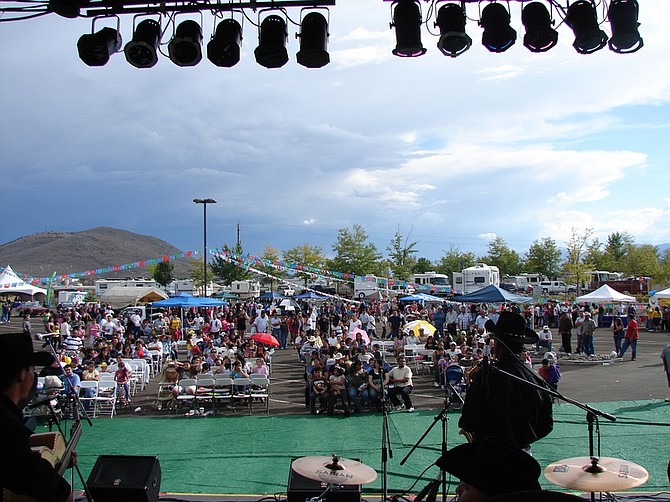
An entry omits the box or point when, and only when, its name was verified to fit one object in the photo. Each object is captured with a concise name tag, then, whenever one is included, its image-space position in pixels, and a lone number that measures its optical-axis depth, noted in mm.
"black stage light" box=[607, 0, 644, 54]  6277
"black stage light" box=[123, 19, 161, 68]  6543
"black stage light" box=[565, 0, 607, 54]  6293
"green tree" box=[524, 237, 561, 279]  66500
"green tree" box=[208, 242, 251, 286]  60906
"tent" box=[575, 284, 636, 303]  26000
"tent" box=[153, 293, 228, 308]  23297
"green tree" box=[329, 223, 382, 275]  57125
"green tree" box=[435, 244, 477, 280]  74750
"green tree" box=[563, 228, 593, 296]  48519
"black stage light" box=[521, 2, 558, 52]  6469
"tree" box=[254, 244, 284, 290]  67375
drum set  4637
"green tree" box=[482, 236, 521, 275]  71500
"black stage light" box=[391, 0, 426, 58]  6461
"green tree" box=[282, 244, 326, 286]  66250
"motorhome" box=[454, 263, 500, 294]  43906
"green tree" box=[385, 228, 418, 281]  61031
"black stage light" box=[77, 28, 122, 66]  6570
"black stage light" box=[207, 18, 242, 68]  6586
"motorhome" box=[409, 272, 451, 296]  48988
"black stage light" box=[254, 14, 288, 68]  6582
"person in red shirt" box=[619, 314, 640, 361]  18250
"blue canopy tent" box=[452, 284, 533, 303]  20703
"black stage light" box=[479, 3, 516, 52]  6523
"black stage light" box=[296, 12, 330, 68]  6594
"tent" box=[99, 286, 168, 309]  30031
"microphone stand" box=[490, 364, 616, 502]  4320
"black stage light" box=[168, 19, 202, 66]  6562
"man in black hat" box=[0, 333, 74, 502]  2787
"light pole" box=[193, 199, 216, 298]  33003
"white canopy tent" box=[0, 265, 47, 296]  32406
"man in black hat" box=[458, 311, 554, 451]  4316
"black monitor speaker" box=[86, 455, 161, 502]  5648
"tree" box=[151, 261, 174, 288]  81000
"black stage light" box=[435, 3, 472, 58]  6508
